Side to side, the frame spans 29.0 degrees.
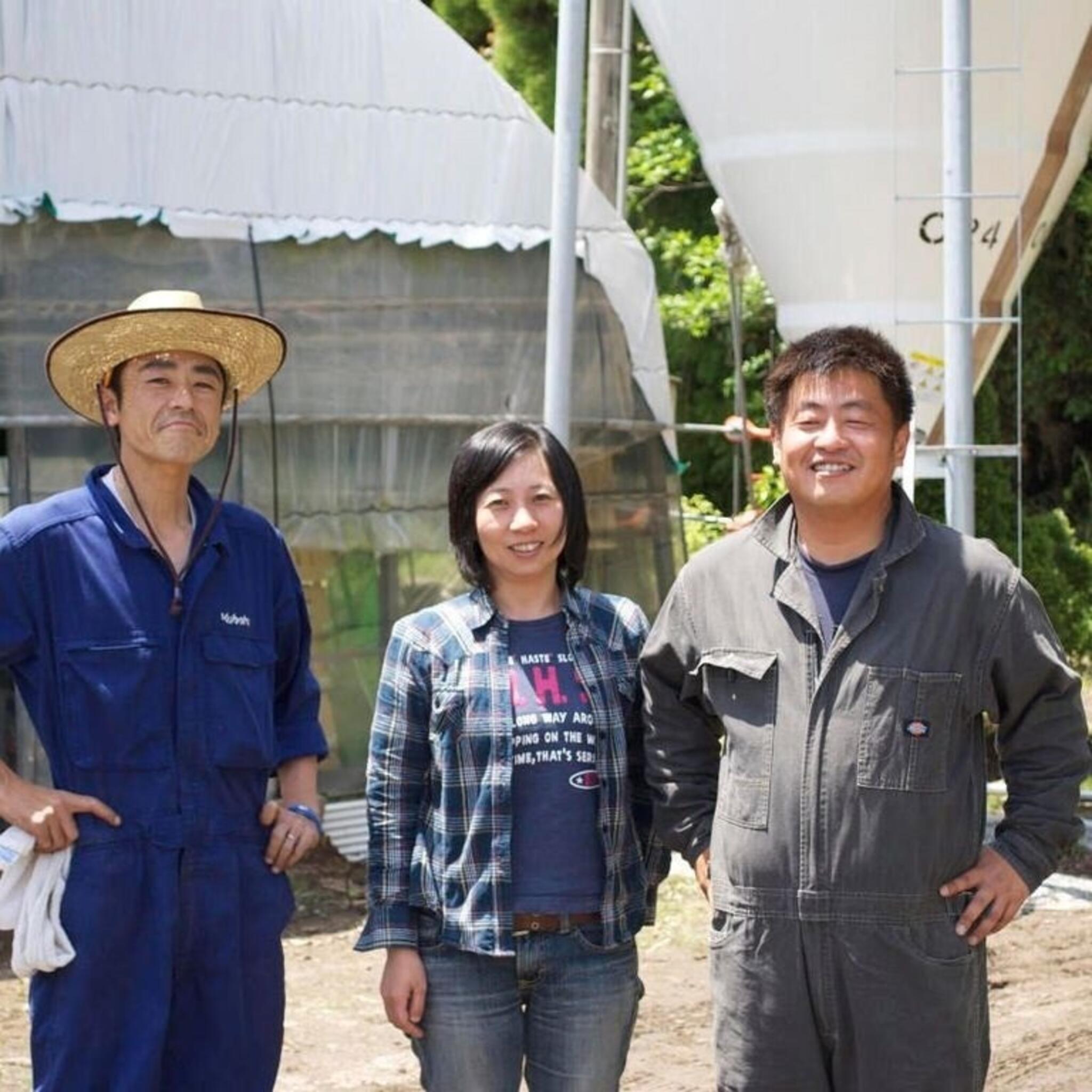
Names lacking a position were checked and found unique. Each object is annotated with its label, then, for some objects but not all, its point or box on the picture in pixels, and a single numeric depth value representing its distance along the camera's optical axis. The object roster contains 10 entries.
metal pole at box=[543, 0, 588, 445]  7.89
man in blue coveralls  3.54
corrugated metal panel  8.84
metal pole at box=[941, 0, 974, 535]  7.98
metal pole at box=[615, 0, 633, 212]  13.27
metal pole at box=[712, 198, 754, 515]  10.83
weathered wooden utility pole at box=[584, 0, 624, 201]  13.43
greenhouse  8.23
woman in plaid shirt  3.51
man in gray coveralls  3.32
